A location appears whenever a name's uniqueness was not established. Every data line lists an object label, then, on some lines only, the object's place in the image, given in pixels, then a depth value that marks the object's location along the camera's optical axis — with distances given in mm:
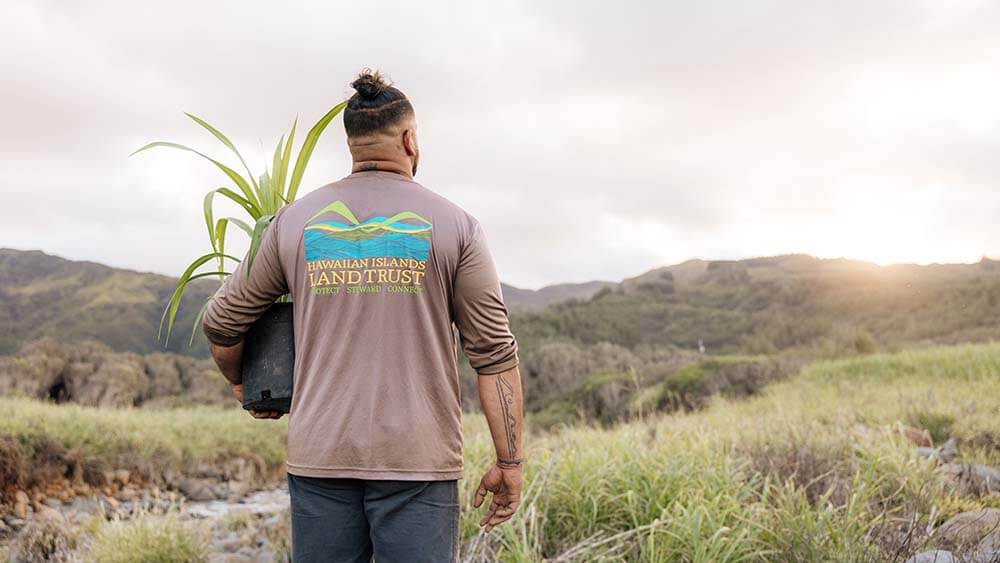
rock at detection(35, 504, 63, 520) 6961
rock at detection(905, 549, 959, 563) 4083
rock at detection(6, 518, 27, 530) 7145
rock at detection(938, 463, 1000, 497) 5842
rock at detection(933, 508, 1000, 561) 4277
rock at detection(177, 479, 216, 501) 9281
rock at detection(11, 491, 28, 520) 7480
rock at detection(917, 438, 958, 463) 6988
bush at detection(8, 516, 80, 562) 5812
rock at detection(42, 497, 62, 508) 7855
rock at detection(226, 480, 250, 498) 9578
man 2621
